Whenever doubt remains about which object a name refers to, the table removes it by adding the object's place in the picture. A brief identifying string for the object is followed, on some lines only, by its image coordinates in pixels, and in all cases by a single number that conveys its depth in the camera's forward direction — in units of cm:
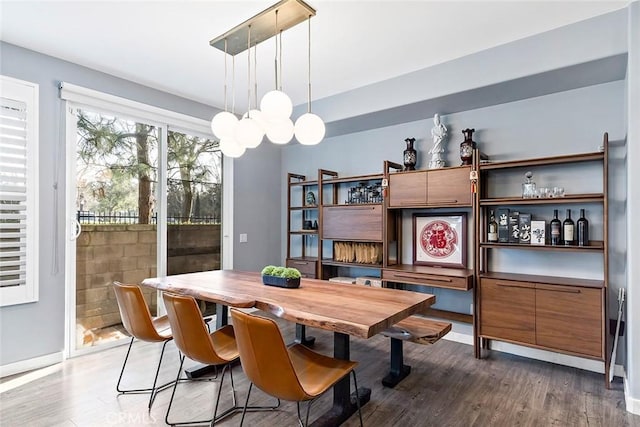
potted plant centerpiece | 258
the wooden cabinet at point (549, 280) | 266
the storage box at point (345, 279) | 420
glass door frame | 316
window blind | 281
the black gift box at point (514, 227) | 315
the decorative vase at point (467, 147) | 336
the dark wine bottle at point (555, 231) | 293
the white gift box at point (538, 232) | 302
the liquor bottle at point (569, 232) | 288
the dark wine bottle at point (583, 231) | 283
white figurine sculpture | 362
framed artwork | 361
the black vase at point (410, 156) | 381
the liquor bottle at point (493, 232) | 326
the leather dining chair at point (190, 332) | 197
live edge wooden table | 176
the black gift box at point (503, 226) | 321
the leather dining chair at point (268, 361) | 157
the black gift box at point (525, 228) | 311
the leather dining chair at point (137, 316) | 230
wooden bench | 254
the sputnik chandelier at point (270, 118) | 213
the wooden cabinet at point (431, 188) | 333
